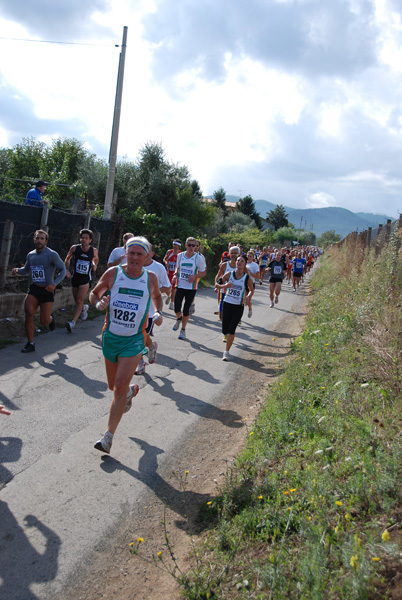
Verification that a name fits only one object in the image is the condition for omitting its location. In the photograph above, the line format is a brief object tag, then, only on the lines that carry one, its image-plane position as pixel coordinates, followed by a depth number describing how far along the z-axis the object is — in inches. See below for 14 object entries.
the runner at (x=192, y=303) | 408.5
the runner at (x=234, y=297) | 363.3
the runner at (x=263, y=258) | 1098.7
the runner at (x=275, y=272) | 685.3
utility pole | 622.5
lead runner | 189.8
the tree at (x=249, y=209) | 3350.1
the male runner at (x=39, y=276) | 318.0
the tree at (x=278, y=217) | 5147.6
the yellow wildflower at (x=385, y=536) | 116.6
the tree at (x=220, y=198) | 3130.7
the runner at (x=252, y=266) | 489.7
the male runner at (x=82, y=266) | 389.4
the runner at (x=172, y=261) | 574.7
